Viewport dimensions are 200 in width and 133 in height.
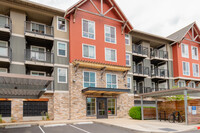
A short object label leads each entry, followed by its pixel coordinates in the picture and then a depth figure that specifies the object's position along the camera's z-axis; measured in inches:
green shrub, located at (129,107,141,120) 607.7
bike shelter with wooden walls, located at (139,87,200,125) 465.2
